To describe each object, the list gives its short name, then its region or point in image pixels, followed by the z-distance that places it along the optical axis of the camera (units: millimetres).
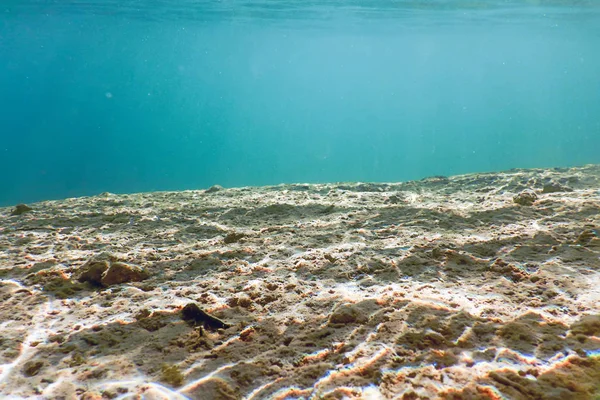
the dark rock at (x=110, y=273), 3449
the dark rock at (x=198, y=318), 2612
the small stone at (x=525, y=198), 5480
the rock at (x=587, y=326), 2289
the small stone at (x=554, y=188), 6379
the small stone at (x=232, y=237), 4641
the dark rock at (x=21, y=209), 6520
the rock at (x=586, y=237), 3766
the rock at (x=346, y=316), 2559
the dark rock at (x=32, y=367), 2164
